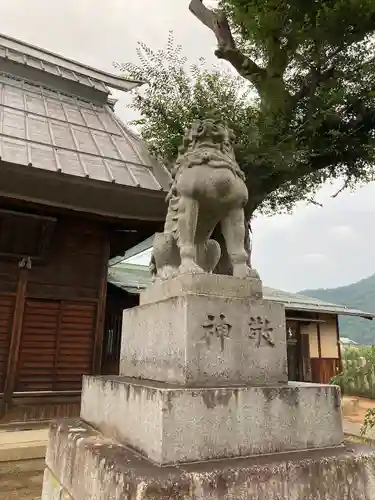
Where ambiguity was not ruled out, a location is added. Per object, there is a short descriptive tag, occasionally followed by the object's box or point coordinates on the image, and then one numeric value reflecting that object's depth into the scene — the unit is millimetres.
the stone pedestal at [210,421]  1776
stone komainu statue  2543
